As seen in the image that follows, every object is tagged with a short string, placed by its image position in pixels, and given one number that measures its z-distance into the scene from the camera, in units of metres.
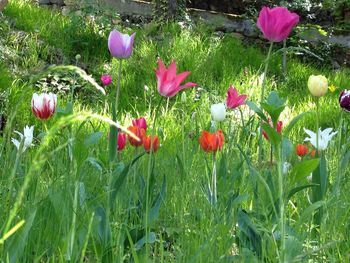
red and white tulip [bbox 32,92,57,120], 1.93
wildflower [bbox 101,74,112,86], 2.65
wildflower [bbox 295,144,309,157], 2.21
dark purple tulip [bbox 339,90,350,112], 2.13
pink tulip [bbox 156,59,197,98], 1.69
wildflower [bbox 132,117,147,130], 2.09
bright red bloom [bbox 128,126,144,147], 1.96
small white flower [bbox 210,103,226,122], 2.06
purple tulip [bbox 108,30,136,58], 1.87
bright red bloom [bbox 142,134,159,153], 1.99
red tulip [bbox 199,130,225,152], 1.95
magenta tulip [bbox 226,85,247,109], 2.17
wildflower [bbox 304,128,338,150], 2.06
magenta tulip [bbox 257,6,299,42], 1.87
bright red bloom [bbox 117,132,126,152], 2.01
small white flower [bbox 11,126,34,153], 1.97
